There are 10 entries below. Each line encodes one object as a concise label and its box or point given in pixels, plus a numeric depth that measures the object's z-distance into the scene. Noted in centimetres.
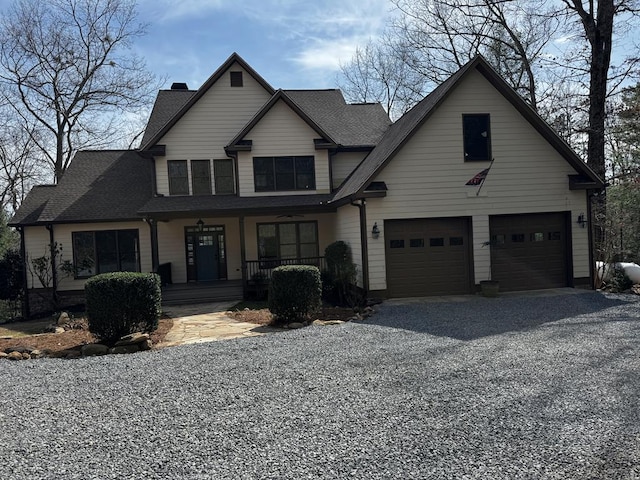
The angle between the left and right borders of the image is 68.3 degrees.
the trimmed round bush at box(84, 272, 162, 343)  877
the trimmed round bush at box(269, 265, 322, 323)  1044
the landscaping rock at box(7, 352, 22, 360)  813
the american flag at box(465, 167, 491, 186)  1355
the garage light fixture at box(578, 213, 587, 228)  1417
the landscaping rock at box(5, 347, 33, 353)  849
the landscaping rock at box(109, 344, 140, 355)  848
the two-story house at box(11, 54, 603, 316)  1375
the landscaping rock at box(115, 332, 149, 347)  859
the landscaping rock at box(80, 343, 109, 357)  840
